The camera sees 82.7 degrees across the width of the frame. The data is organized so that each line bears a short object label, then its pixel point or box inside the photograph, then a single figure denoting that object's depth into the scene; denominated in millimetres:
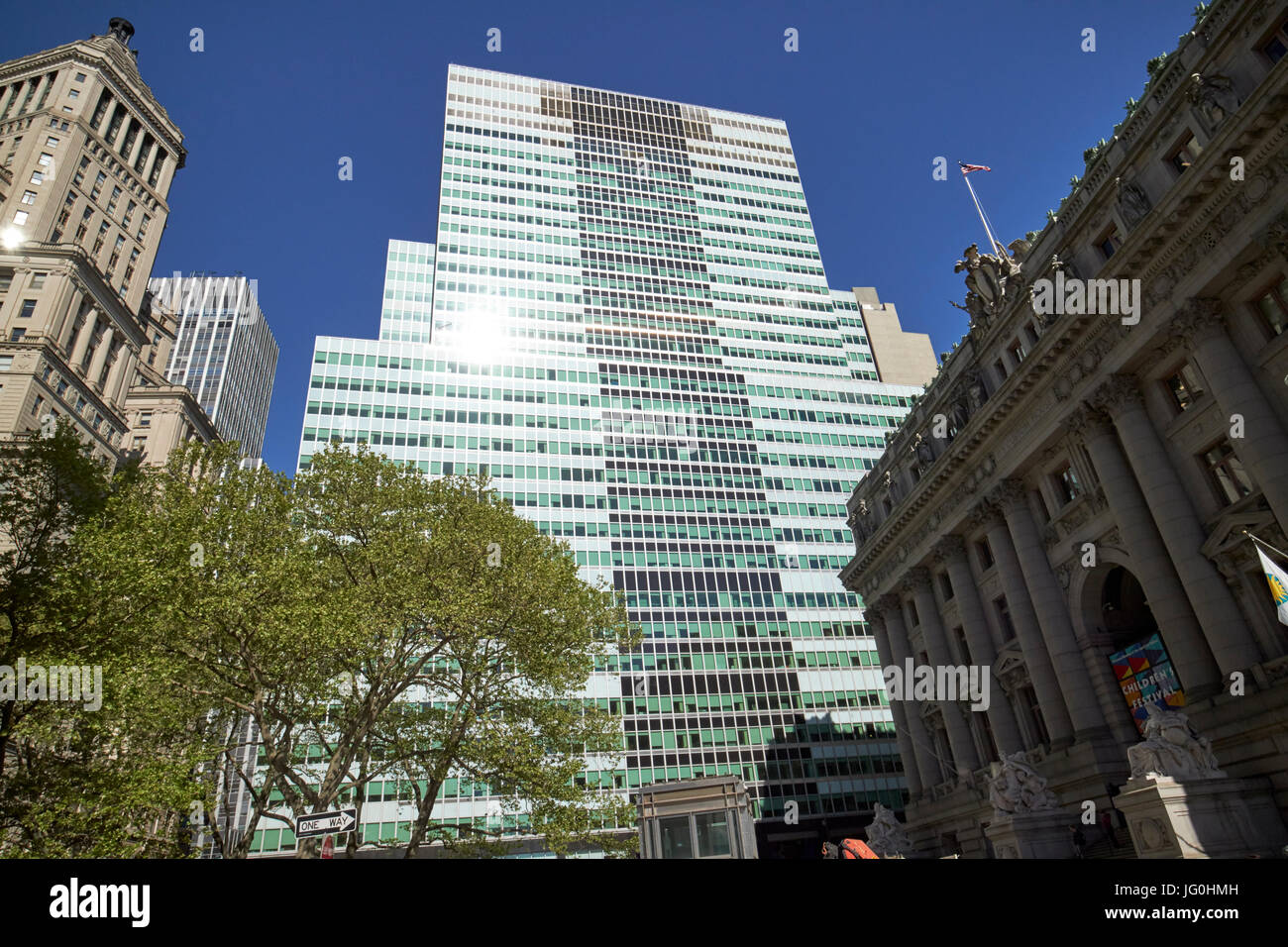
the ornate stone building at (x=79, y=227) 66125
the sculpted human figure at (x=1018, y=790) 32094
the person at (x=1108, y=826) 31330
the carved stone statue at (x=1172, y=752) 23672
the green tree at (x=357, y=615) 25922
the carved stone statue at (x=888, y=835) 42719
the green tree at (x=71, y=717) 21078
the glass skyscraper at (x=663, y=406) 73188
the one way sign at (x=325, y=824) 17719
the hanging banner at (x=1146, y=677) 33062
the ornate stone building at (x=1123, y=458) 27922
